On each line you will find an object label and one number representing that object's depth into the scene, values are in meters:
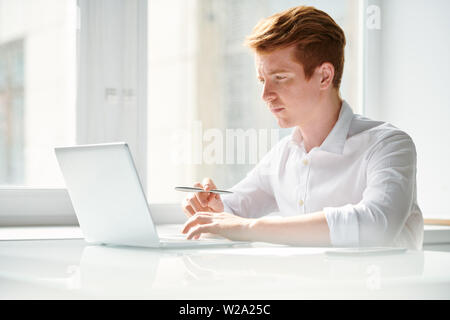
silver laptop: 2.27
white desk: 1.73
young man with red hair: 2.51
